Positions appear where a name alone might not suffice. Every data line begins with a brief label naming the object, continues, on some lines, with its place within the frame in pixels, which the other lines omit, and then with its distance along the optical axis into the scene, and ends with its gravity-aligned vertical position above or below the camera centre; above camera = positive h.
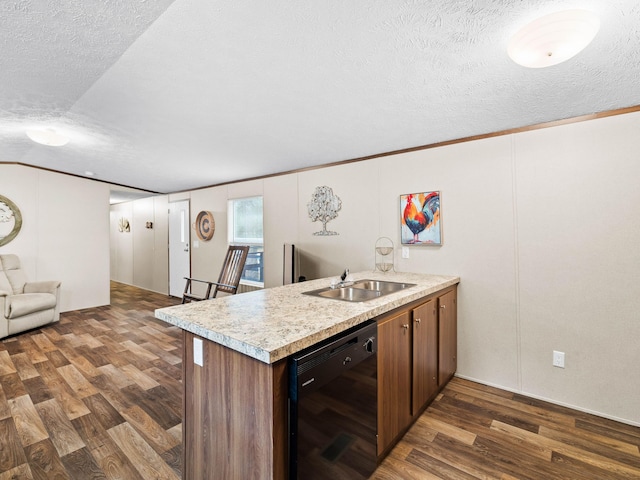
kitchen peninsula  1.06 -0.54
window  4.67 +0.09
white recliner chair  3.66 -0.79
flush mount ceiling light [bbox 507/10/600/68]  1.24 +0.85
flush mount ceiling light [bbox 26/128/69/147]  2.90 +1.02
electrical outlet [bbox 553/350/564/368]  2.28 -0.96
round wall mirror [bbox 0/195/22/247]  4.37 +0.29
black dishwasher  1.08 -0.71
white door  5.82 -0.18
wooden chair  3.32 -0.39
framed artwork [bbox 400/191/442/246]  2.87 +0.15
